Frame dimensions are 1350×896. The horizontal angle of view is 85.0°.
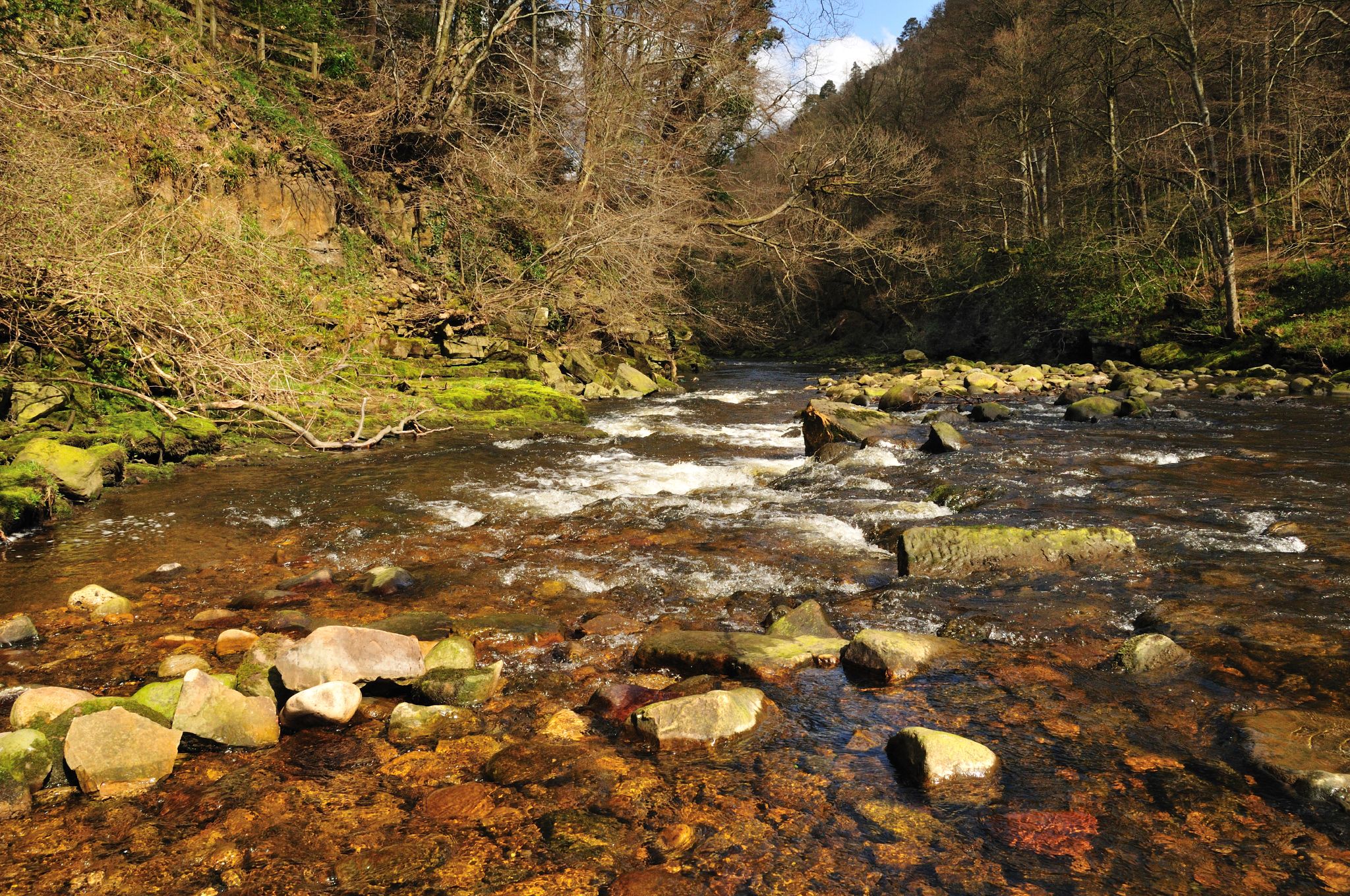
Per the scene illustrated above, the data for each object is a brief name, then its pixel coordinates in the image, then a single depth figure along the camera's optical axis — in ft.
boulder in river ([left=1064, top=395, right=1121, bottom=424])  40.29
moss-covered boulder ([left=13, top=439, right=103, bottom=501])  22.33
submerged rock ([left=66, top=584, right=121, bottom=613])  14.83
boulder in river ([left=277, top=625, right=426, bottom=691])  11.03
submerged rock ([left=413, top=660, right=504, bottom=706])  11.41
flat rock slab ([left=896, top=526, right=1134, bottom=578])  17.04
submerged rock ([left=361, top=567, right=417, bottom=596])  16.51
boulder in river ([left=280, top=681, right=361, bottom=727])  10.39
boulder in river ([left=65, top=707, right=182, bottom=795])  8.91
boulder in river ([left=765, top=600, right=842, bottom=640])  13.71
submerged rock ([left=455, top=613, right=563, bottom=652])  13.70
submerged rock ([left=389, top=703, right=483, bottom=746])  10.37
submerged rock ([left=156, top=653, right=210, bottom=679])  11.76
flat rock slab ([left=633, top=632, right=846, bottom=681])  12.33
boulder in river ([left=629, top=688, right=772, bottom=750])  10.15
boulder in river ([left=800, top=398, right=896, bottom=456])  33.09
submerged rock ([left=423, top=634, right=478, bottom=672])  12.12
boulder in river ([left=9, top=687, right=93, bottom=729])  9.63
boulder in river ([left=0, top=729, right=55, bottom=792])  8.57
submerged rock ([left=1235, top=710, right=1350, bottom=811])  8.60
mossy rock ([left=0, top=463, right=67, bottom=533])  19.95
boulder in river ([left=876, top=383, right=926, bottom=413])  49.96
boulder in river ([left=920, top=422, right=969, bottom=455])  32.14
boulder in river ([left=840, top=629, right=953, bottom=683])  12.21
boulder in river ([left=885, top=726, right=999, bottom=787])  9.18
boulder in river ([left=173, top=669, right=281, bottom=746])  9.82
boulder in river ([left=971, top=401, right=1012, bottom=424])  42.04
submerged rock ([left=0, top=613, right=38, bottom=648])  13.16
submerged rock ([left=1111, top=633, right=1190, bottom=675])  12.06
